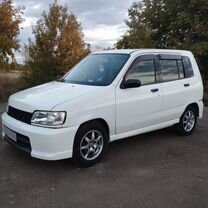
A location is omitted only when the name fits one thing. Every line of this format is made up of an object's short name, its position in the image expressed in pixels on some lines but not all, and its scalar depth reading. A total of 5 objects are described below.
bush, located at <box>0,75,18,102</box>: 10.72
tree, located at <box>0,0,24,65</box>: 12.00
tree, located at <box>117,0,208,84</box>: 12.78
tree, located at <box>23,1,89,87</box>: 11.83
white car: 4.18
